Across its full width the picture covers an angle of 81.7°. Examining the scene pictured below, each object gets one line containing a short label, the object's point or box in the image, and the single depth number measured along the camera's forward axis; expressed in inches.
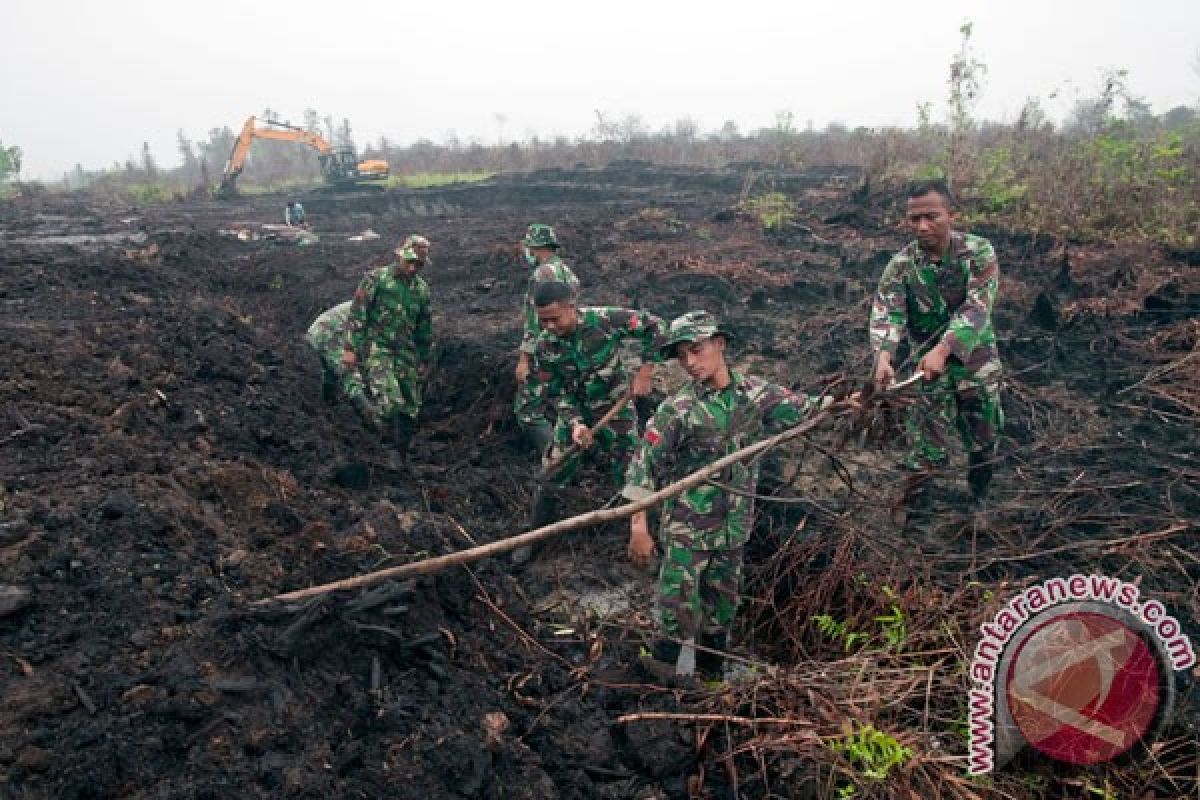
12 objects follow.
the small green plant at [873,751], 88.4
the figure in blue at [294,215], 609.6
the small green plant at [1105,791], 84.9
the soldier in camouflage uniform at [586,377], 171.3
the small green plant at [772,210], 444.1
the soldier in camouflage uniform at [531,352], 189.0
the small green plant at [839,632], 124.0
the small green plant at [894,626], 114.9
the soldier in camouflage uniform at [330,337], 239.5
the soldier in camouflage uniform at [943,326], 144.9
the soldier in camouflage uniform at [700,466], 120.7
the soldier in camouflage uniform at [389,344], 217.8
